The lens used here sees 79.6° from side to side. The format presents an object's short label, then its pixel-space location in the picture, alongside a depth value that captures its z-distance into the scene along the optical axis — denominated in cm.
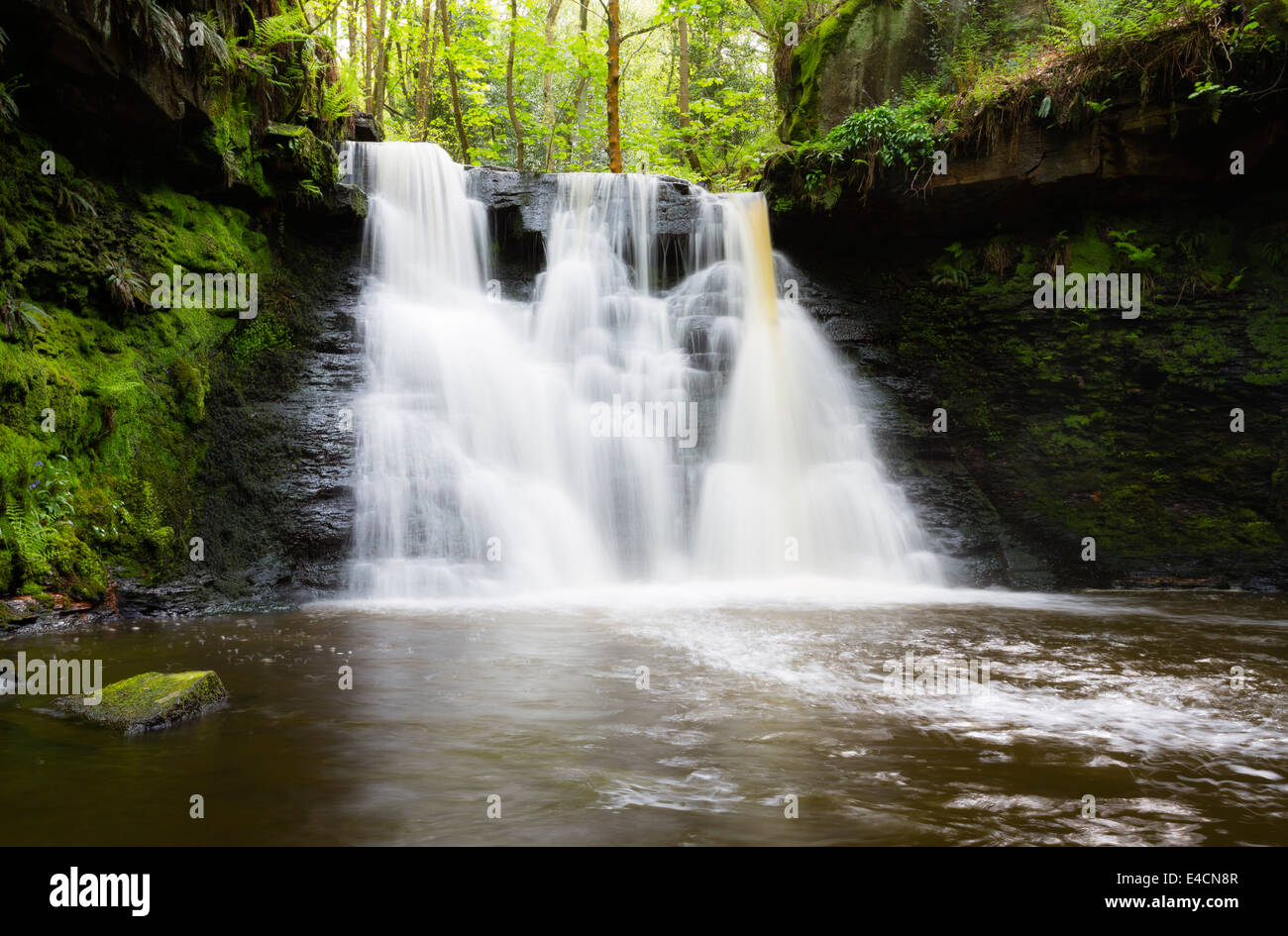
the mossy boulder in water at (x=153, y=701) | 353
